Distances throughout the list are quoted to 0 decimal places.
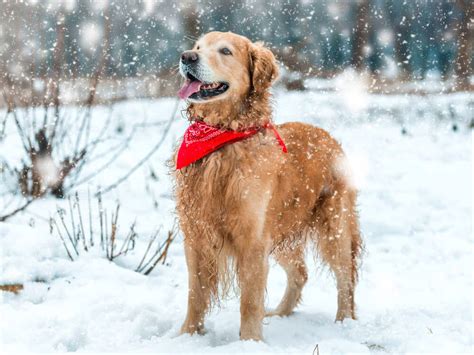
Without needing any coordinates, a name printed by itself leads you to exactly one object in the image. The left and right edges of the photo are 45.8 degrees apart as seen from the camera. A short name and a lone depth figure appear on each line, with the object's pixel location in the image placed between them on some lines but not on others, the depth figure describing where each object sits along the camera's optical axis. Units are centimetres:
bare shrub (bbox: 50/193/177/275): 408
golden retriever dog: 297
